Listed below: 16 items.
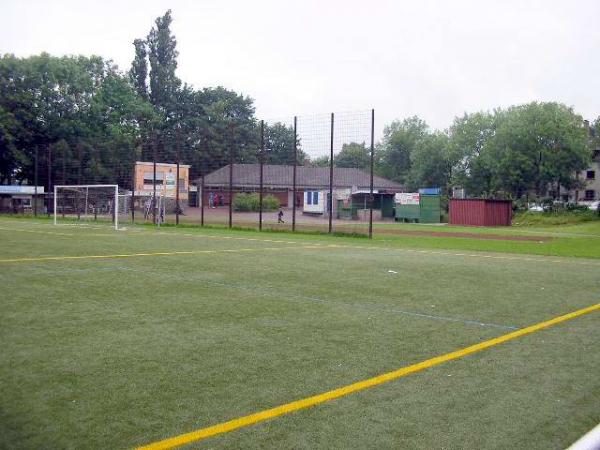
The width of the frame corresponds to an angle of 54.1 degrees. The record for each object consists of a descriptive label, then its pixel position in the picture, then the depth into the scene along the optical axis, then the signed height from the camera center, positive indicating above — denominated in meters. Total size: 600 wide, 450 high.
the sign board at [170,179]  31.85 +1.16
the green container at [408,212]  45.25 -0.69
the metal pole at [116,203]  25.72 -0.17
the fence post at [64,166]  39.09 +2.17
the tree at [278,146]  50.06 +5.16
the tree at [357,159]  41.34 +3.93
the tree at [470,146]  69.62 +7.03
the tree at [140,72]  67.81 +14.74
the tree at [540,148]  59.59 +5.87
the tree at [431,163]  76.25 +5.28
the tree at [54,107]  49.75 +8.44
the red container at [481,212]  41.16 -0.59
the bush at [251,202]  32.41 -0.04
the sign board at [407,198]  45.28 +0.39
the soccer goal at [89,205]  33.59 -0.32
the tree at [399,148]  91.94 +8.70
